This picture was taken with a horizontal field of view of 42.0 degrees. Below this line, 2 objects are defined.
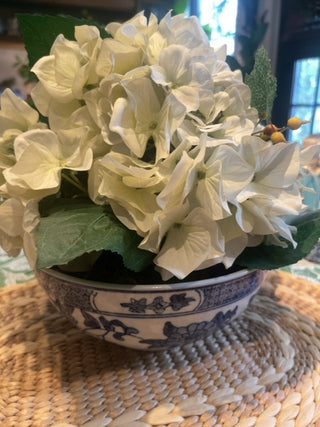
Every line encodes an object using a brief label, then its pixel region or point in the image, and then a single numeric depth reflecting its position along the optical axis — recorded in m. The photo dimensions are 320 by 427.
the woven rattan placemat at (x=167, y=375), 0.31
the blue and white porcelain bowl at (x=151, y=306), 0.30
